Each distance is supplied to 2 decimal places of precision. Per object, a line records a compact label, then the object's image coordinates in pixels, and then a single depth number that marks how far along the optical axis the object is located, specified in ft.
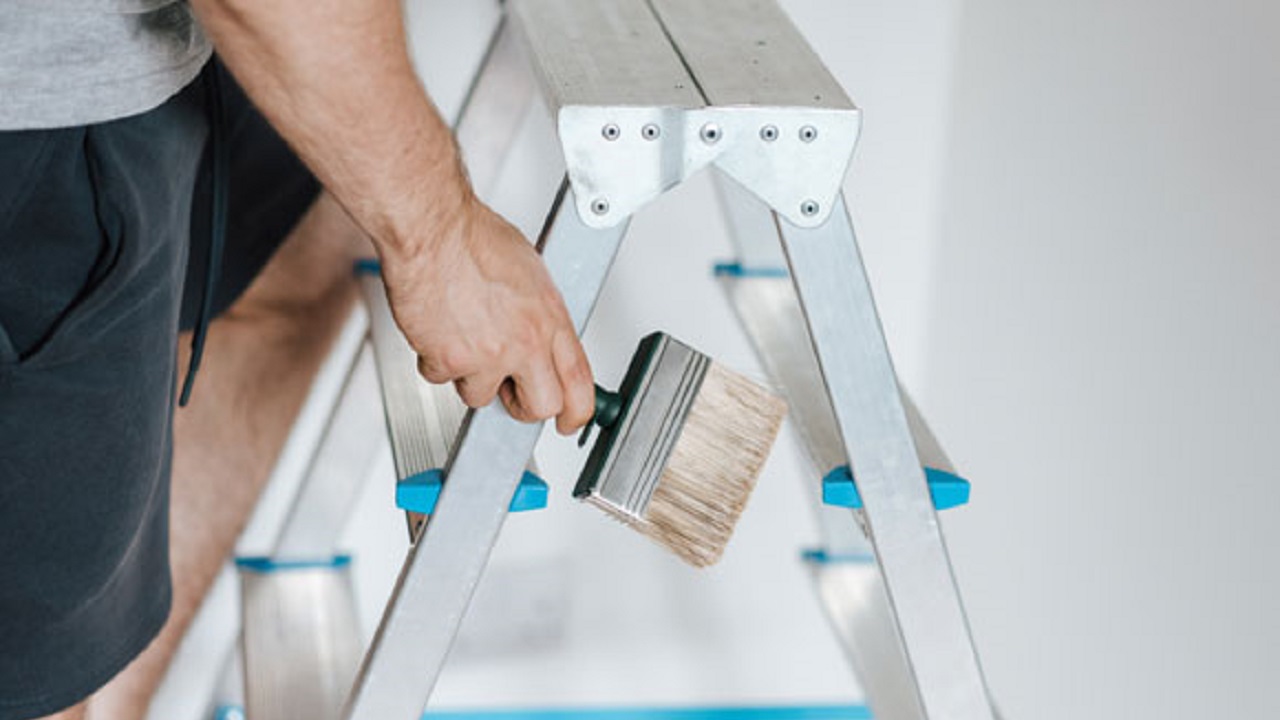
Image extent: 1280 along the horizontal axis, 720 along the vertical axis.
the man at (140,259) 5.75
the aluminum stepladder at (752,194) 5.77
